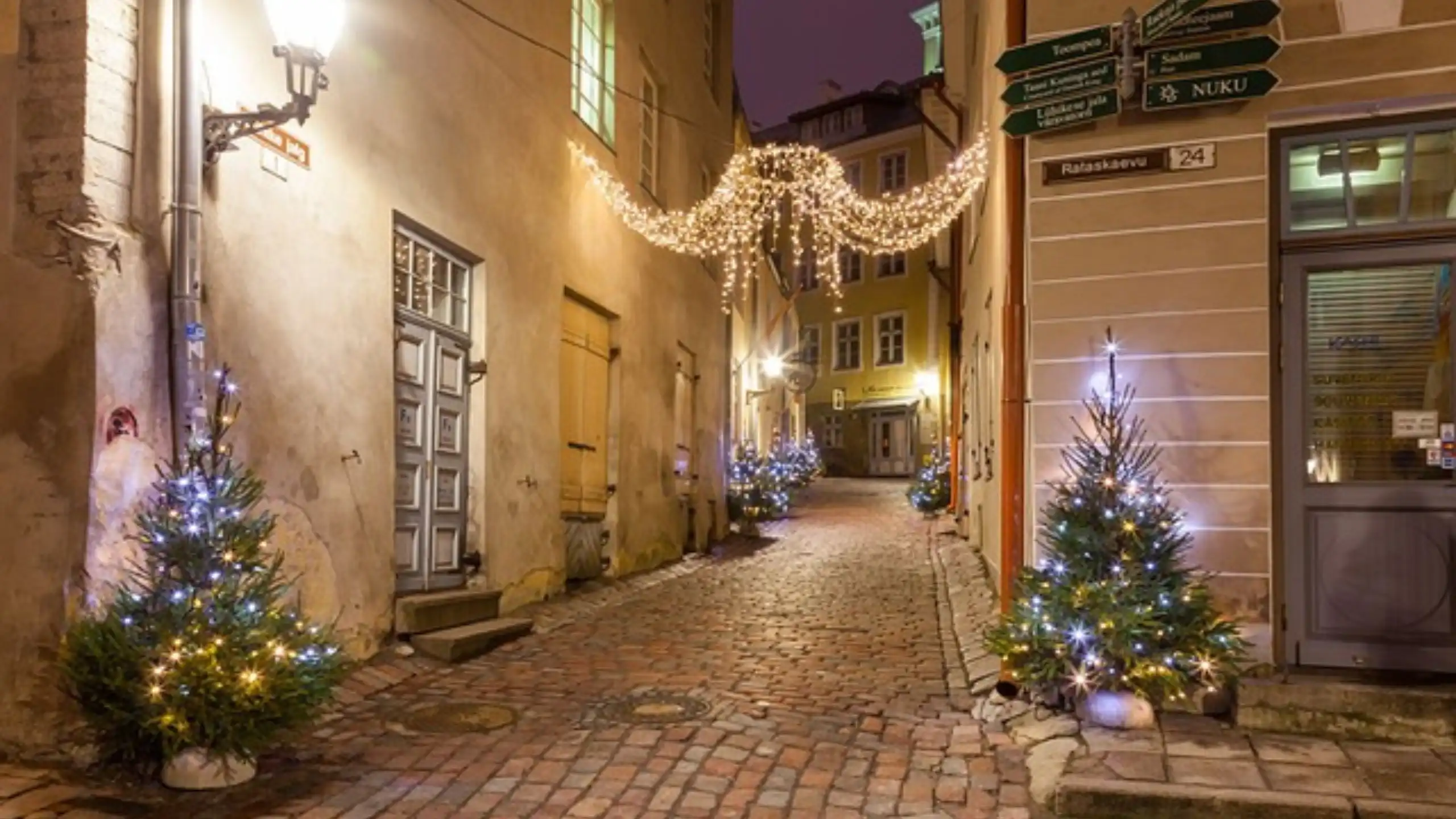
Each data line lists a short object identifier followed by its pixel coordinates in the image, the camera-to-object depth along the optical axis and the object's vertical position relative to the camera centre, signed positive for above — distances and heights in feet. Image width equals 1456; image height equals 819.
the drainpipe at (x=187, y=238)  16.24 +3.18
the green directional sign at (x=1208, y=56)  18.47 +6.96
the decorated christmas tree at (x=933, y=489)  66.59 -2.89
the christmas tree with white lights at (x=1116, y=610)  16.99 -2.73
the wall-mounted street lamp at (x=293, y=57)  16.89 +6.27
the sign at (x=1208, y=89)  18.56 +6.38
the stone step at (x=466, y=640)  23.02 -4.46
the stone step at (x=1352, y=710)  16.16 -4.16
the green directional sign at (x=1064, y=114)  19.46 +6.28
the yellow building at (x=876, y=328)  114.73 +13.37
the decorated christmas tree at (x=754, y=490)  56.65 -2.59
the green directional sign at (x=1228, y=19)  18.65 +7.66
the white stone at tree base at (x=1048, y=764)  14.51 -4.70
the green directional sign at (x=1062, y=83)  19.53 +6.90
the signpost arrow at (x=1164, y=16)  17.66 +7.36
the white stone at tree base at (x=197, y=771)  14.26 -4.48
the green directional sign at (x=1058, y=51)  19.67 +7.56
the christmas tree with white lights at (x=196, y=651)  13.94 -2.81
